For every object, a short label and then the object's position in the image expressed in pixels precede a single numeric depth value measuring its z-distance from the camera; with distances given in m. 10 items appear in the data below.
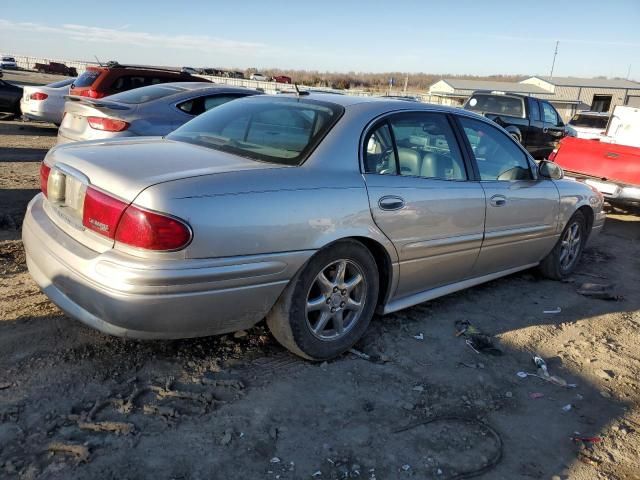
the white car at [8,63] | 57.09
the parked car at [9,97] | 15.92
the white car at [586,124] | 15.70
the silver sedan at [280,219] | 2.63
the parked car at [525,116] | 13.41
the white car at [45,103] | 13.17
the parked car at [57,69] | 58.31
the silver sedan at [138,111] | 6.52
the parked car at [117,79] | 10.29
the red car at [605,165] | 7.96
